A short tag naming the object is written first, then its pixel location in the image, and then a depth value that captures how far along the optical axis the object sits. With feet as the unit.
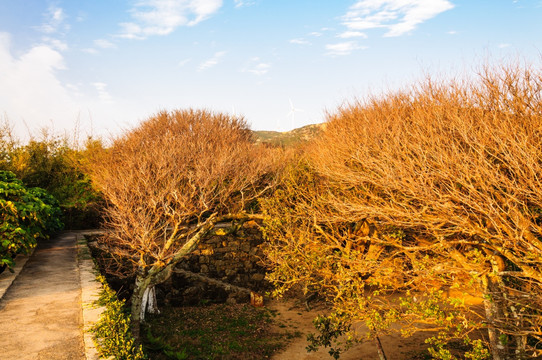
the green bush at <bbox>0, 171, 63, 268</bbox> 40.29
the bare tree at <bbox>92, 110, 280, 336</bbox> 50.70
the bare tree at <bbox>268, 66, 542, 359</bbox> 29.37
